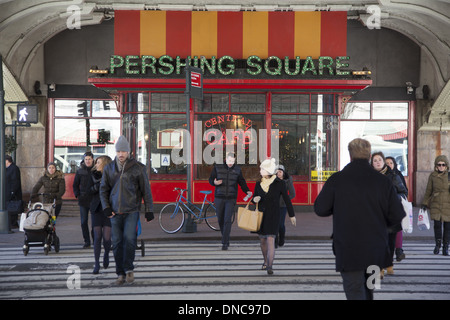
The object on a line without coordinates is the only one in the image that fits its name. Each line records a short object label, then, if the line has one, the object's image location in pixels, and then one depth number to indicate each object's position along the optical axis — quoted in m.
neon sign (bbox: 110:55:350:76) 18.89
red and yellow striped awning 19.81
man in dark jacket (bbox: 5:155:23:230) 15.30
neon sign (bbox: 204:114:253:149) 19.64
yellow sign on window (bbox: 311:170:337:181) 19.92
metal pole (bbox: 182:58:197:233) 14.20
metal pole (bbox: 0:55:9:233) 14.80
